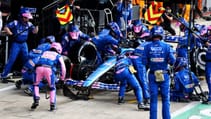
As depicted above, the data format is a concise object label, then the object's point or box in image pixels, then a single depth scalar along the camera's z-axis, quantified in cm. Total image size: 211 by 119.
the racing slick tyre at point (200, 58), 1457
